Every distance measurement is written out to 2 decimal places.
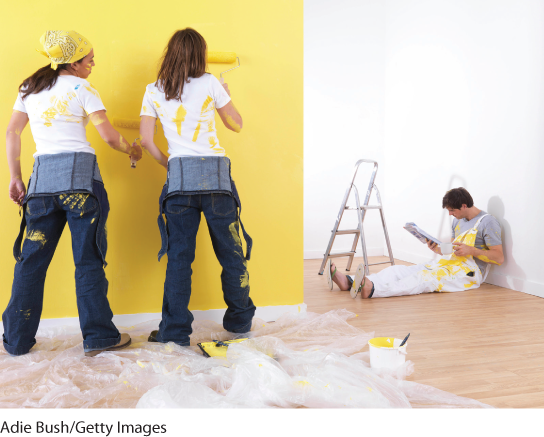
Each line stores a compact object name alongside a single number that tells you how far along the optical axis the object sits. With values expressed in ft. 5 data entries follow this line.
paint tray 5.72
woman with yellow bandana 5.78
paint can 5.34
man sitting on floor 9.88
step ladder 12.50
